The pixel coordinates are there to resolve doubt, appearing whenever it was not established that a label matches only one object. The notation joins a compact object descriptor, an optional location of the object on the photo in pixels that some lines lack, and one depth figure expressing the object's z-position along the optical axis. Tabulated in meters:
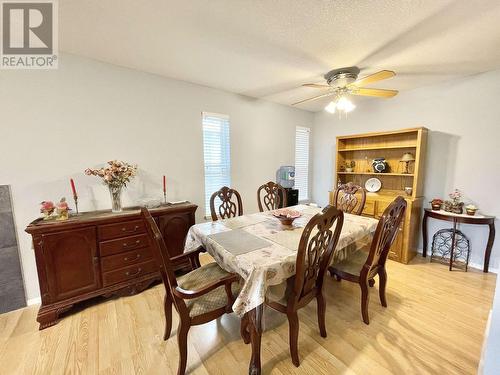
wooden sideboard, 1.77
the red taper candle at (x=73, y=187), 2.02
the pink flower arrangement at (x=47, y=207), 1.84
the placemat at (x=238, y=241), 1.49
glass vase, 2.15
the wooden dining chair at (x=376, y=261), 1.61
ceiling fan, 2.21
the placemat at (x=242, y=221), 2.03
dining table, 1.24
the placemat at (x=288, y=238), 1.55
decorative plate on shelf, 3.44
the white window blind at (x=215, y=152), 3.02
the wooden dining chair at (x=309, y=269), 1.26
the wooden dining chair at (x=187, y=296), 1.21
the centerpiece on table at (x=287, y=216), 1.95
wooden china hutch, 2.81
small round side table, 2.42
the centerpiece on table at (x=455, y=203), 2.66
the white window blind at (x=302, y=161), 4.19
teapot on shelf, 3.30
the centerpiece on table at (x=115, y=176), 2.06
